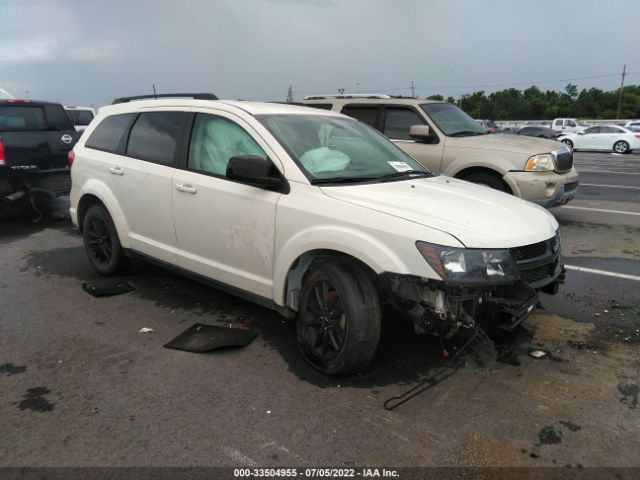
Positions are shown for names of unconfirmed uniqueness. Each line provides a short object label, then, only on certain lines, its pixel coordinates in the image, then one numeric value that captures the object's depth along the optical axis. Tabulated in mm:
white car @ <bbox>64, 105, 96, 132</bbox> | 15276
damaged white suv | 3002
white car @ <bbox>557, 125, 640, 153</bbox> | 27938
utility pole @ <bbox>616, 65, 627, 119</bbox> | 68938
